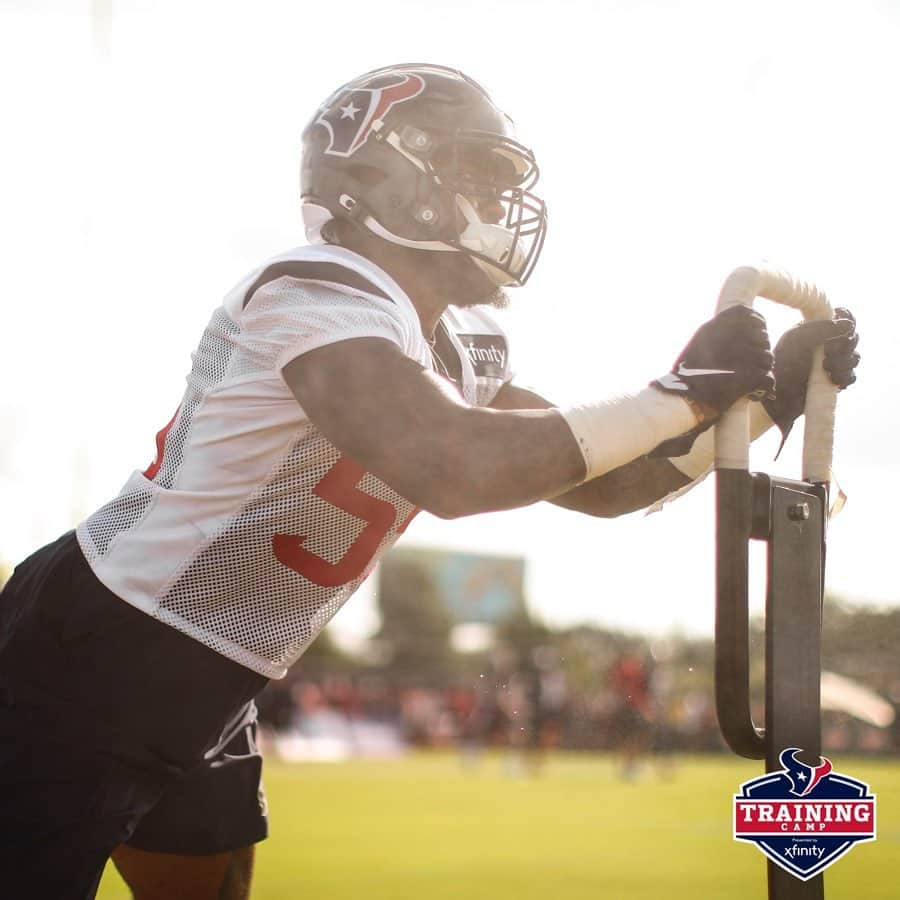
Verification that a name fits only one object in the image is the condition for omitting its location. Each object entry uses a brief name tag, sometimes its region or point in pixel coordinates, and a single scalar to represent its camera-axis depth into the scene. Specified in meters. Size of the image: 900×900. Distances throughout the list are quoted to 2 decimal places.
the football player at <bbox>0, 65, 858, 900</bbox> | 4.00
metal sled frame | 3.95
